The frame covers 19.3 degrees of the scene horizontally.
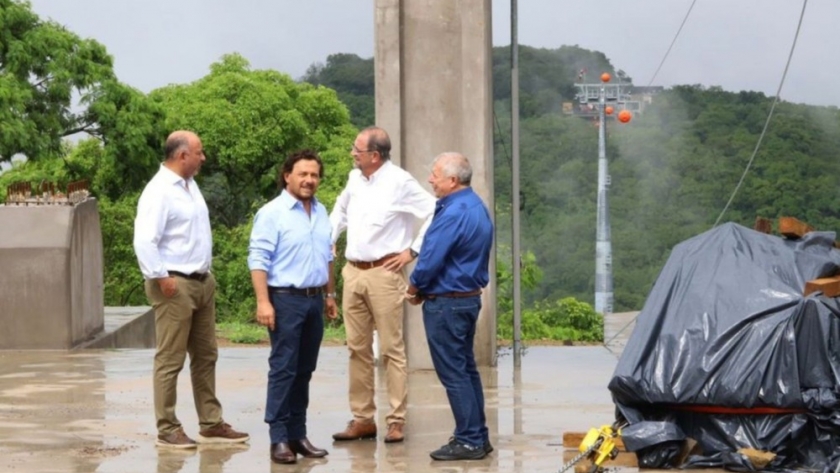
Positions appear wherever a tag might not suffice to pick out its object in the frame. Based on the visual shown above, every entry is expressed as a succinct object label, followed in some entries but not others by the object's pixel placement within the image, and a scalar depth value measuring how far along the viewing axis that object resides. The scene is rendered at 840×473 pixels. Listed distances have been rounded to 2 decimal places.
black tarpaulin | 12.32
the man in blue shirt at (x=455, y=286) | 12.98
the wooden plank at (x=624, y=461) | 12.49
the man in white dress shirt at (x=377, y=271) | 13.94
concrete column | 18.99
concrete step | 24.90
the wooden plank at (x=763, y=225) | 14.79
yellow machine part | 12.10
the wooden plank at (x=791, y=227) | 13.85
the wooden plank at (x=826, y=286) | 12.64
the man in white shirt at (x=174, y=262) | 13.16
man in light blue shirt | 13.00
